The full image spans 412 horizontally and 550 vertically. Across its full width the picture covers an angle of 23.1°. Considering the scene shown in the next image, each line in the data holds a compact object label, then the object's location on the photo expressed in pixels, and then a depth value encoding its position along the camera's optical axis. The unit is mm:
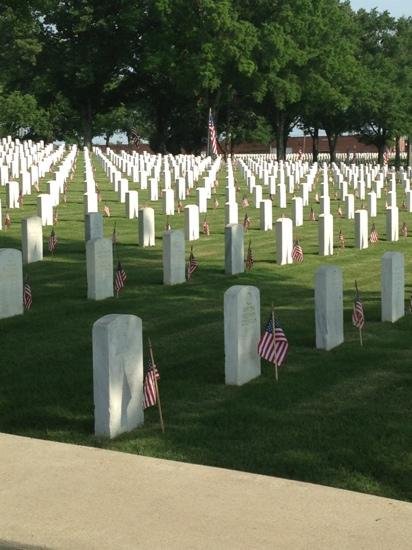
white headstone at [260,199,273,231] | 19609
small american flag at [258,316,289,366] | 8383
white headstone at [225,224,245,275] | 14211
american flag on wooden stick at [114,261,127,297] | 12680
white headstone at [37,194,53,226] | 19672
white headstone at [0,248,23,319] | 11141
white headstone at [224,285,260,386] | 8164
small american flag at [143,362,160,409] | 7207
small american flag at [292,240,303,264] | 15445
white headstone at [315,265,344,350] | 9422
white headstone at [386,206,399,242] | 18484
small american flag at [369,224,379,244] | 18172
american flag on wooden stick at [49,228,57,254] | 16031
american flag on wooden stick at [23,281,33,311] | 11578
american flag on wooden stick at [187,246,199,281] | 13758
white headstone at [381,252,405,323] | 10781
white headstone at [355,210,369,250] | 17328
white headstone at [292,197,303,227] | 20609
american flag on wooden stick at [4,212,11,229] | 19433
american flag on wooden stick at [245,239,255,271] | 14727
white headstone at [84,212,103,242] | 16016
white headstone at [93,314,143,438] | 6922
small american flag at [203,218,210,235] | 18859
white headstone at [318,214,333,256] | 16359
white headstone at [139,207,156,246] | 16750
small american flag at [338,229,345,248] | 17480
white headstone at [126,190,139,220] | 21500
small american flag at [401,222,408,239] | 19312
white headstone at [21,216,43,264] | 14781
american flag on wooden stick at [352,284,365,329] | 9789
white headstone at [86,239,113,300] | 12312
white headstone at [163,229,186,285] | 13273
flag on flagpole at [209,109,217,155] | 48903
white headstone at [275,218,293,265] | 15234
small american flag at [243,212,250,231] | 19875
